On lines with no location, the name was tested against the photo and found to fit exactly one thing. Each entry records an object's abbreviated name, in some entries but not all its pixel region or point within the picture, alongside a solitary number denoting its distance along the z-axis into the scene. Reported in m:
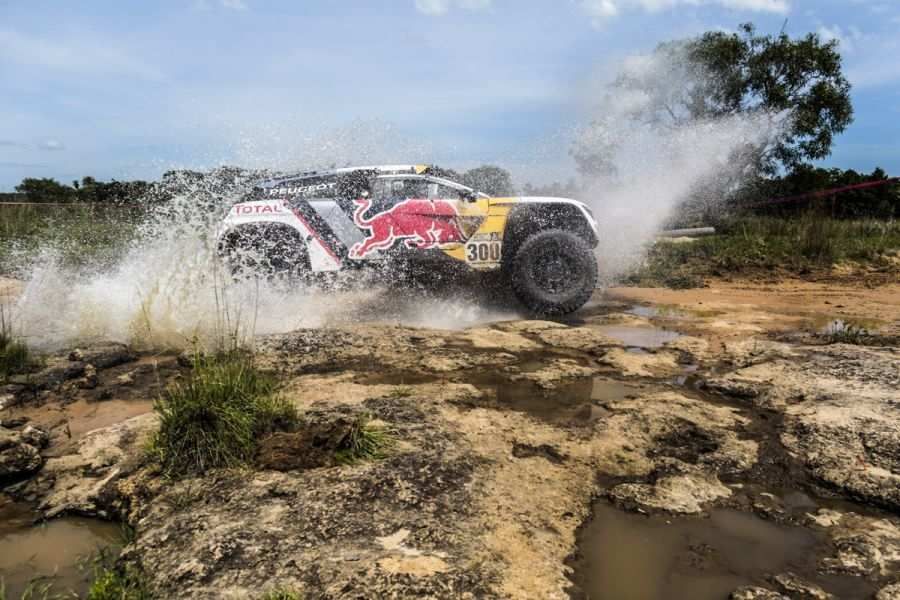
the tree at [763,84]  21.02
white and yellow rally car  6.13
